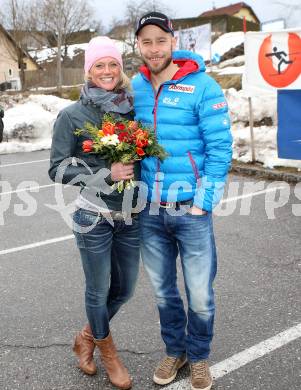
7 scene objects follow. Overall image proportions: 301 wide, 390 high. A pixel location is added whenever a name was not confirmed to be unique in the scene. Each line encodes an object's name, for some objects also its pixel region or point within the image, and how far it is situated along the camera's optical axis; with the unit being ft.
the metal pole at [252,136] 30.48
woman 9.07
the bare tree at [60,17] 123.53
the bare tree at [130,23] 147.47
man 8.96
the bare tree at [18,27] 119.75
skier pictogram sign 26.04
